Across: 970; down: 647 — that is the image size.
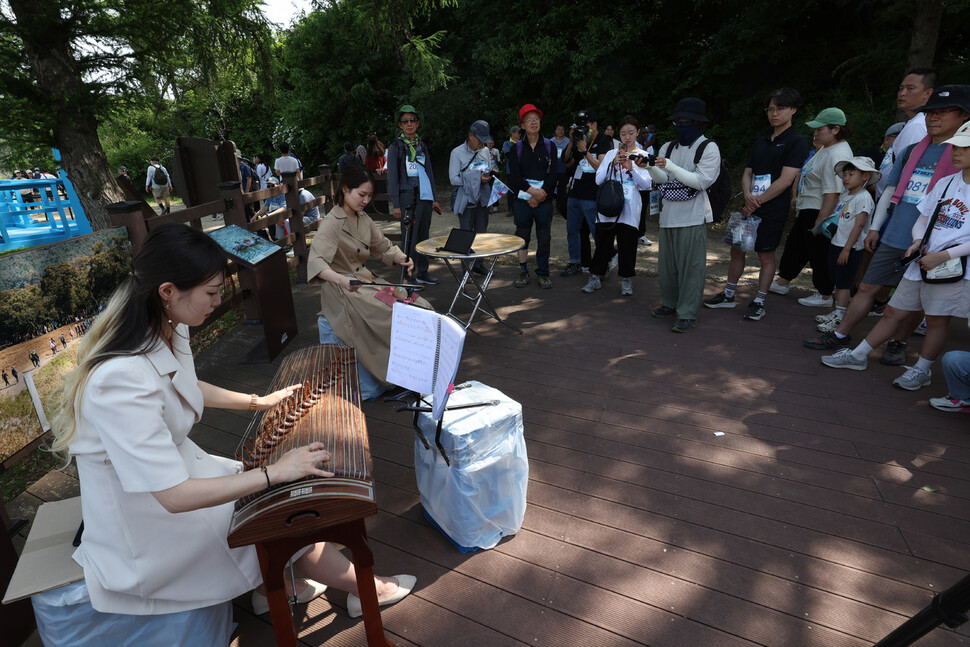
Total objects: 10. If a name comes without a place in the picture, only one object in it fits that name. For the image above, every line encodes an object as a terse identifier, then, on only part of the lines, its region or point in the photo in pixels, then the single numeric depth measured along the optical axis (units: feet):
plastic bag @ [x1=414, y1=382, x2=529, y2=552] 7.07
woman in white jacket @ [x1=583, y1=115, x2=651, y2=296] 14.86
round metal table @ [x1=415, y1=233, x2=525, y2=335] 13.47
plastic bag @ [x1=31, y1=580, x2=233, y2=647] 5.20
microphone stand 19.76
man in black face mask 13.46
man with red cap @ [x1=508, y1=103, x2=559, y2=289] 17.89
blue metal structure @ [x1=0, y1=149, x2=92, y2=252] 33.30
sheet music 6.16
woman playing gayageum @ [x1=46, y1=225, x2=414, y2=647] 4.51
